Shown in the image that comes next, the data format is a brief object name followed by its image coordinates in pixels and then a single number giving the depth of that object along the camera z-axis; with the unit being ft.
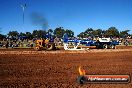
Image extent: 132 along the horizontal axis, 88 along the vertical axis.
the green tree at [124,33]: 396.72
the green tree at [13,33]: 418.96
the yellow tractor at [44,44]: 114.25
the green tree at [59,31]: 365.03
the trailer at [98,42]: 122.93
